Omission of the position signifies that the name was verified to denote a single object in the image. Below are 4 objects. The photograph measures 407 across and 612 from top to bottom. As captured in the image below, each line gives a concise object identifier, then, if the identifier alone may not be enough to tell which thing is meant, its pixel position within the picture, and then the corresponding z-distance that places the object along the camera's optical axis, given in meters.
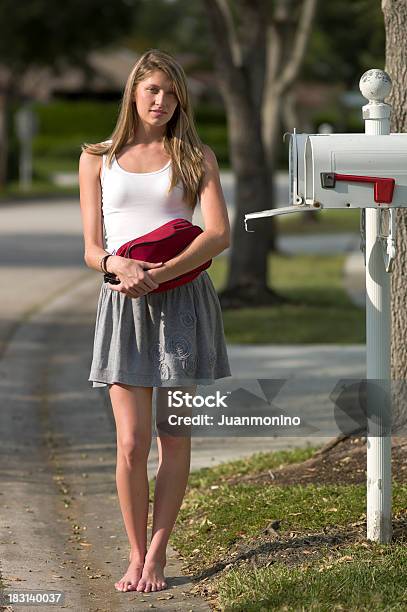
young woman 8.73
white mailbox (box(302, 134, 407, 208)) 8.41
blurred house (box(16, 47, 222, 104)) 133.37
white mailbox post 8.43
